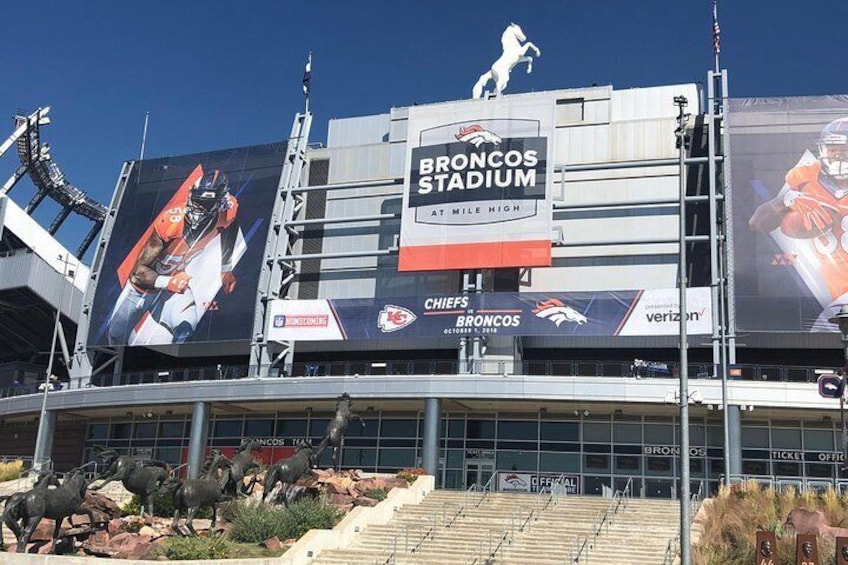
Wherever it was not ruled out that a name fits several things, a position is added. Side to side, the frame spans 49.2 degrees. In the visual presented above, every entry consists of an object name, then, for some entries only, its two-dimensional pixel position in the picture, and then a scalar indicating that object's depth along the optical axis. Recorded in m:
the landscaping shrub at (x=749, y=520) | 23.90
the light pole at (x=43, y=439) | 50.27
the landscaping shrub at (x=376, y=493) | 33.97
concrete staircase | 27.53
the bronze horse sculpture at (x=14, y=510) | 24.11
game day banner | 44.81
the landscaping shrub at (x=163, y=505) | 30.97
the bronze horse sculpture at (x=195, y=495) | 26.92
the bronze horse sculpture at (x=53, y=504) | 24.30
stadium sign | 48.00
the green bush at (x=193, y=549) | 24.98
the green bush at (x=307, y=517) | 28.80
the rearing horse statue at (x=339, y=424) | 37.16
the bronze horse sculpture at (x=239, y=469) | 30.23
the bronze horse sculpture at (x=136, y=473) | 29.08
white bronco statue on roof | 54.22
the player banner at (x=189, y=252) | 52.28
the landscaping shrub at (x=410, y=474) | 37.38
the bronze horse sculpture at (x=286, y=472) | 31.27
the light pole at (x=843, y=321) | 18.33
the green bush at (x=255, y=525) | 28.22
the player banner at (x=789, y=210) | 43.59
